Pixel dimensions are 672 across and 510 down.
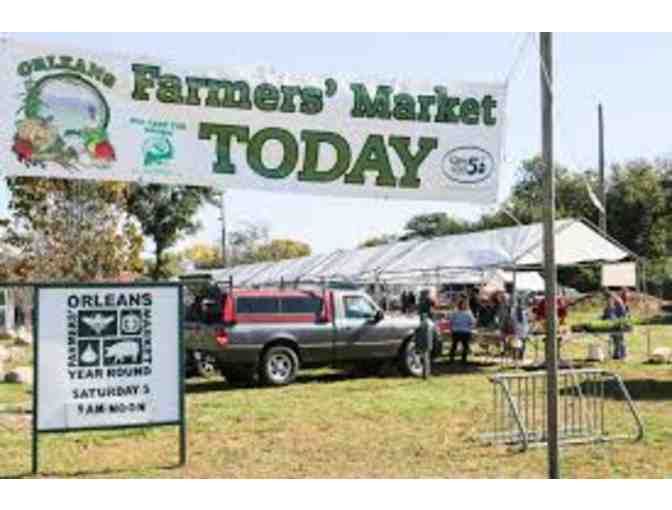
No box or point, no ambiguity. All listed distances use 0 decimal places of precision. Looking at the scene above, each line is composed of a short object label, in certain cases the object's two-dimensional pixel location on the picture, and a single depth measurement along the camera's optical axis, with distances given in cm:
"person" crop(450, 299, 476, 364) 2256
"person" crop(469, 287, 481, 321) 2751
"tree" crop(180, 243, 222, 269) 10406
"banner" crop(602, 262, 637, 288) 2483
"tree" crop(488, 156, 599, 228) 7200
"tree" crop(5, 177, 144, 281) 3166
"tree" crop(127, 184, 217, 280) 4472
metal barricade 1123
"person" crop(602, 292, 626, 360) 2525
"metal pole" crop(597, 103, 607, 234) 4662
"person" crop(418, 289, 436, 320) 2428
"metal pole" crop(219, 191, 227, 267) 4725
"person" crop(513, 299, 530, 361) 2239
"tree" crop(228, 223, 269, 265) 9319
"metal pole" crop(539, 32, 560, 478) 844
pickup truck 1847
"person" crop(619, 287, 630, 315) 2916
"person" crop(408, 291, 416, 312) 3826
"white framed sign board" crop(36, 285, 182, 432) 982
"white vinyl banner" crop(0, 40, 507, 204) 853
